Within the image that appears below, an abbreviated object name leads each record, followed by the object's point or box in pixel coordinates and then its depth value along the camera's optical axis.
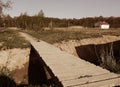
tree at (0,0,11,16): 9.57
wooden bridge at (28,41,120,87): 1.91
